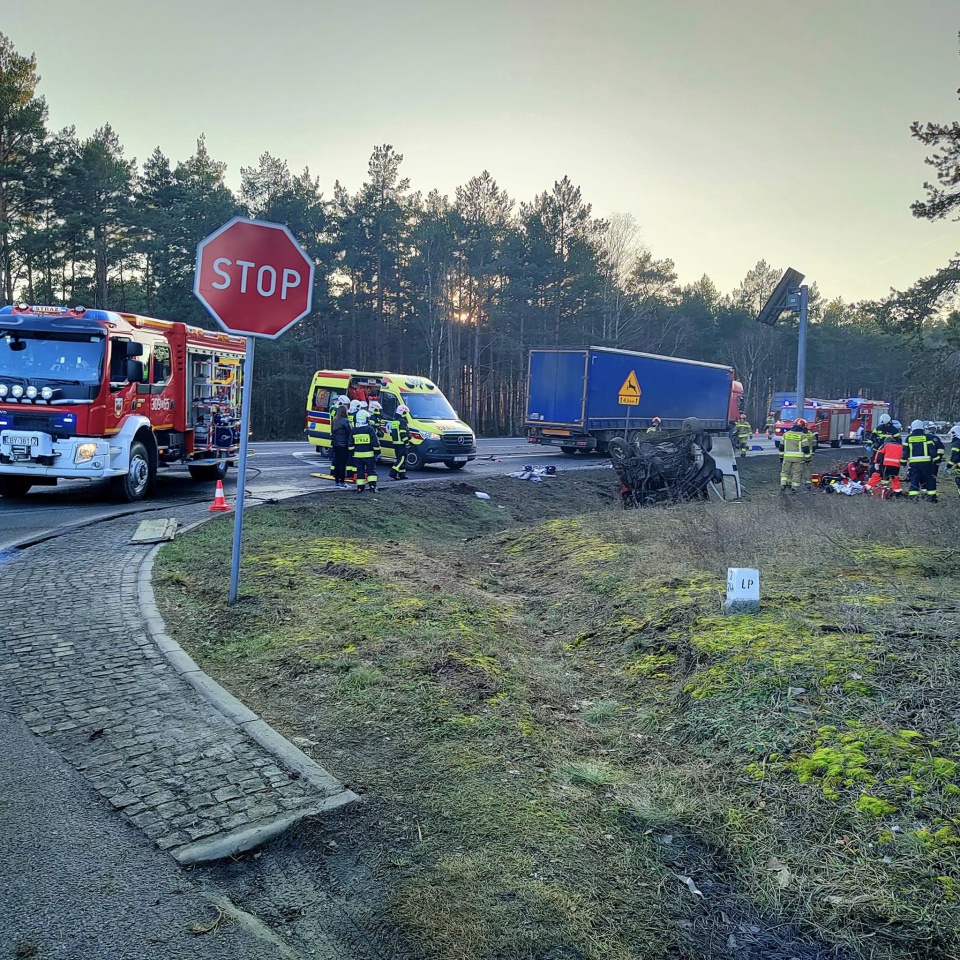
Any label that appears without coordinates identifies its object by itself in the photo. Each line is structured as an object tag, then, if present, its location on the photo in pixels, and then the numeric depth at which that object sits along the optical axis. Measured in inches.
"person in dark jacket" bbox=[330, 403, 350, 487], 620.1
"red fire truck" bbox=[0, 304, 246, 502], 477.4
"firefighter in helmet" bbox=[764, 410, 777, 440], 1945.9
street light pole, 815.1
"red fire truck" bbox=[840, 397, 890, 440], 1708.9
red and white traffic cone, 503.5
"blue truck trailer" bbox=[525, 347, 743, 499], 1064.8
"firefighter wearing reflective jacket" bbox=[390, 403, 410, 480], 771.4
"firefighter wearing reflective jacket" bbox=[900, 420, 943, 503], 619.8
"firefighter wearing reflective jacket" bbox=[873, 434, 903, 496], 673.6
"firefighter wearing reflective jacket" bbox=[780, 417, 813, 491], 753.0
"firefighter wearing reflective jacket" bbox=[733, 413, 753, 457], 1272.1
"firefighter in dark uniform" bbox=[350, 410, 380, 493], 604.7
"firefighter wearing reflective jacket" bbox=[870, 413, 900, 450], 709.3
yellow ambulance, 821.2
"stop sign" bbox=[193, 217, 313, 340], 253.1
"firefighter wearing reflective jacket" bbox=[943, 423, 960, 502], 650.2
